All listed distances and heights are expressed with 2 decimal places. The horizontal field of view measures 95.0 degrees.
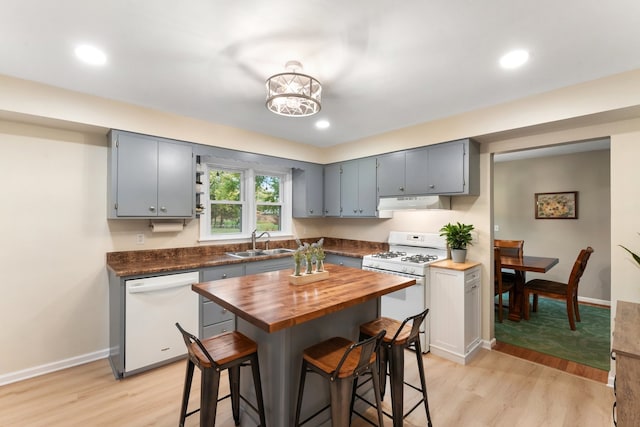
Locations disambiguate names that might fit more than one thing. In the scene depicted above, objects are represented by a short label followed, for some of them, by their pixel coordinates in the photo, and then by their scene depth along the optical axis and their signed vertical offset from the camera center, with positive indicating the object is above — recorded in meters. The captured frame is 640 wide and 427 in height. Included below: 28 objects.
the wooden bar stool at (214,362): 1.60 -0.83
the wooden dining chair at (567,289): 3.74 -1.01
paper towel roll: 3.25 -0.16
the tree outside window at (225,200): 3.94 +0.18
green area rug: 3.08 -1.47
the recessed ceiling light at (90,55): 1.96 +1.10
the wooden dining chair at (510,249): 4.31 -0.55
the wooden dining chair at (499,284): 3.85 -0.96
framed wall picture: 5.05 +0.18
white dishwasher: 2.64 -0.99
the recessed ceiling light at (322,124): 3.45 +1.09
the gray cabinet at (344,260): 3.91 -0.65
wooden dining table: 3.94 -0.72
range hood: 3.41 +0.14
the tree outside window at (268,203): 4.41 +0.16
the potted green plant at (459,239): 3.26 -0.28
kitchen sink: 3.92 -0.54
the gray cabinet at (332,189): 4.58 +0.39
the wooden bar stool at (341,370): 1.51 -0.83
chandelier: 1.97 +0.85
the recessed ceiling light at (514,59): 1.99 +1.10
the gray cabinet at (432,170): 3.16 +0.52
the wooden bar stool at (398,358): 1.86 -0.92
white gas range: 3.15 -0.58
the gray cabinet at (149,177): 2.86 +0.37
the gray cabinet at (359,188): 4.09 +0.38
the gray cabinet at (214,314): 3.09 -1.08
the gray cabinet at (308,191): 4.58 +0.35
